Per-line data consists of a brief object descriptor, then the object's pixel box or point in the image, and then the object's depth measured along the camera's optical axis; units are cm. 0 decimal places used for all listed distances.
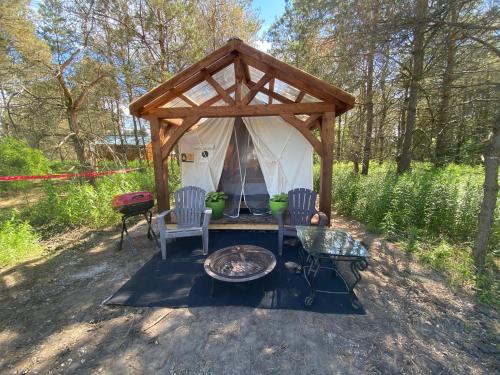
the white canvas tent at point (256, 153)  452
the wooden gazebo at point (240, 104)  328
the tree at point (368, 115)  607
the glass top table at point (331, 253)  228
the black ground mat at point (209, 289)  240
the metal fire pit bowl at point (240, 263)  243
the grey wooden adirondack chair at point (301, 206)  354
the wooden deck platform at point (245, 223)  401
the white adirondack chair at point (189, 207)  374
